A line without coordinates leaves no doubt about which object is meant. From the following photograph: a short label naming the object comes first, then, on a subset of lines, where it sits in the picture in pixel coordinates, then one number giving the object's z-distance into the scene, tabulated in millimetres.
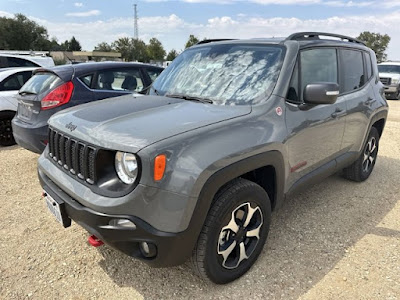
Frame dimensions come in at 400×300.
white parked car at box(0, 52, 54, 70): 9047
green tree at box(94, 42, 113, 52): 85556
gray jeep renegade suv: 2043
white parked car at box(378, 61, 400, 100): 15666
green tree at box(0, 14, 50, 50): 55094
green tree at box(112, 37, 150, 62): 75688
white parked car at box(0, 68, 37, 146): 6227
